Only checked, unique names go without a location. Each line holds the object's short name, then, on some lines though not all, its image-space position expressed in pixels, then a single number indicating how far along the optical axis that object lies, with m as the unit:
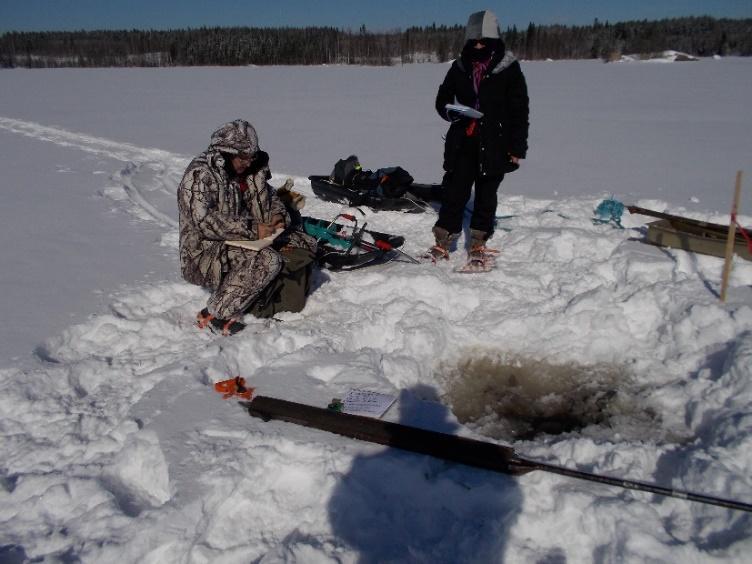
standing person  4.34
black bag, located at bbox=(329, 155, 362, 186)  6.59
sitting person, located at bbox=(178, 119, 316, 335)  3.73
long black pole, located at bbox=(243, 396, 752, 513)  2.21
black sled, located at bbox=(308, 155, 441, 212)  6.24
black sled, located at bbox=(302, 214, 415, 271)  4.69
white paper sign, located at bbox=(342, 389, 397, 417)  2.88
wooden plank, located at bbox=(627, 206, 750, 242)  4.61
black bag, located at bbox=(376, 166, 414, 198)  6.25
